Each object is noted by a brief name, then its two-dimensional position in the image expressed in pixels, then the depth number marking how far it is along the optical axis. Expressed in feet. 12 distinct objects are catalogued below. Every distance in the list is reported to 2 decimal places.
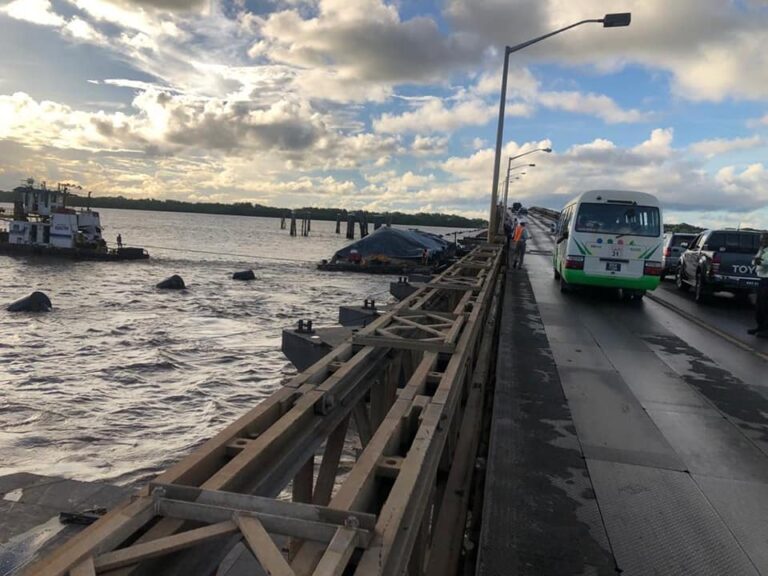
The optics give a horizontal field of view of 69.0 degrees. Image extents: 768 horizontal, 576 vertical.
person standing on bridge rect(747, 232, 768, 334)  38.86
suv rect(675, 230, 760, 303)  50.78
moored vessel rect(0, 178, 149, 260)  154.61
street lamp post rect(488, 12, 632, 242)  57.11
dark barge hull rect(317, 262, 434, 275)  141.63
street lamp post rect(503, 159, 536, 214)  179.03
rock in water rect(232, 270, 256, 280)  127.40
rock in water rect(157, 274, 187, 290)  106.83
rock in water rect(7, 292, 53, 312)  77.45
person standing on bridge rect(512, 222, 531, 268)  78.12
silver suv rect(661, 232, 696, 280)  77.92
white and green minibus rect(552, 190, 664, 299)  49.44
